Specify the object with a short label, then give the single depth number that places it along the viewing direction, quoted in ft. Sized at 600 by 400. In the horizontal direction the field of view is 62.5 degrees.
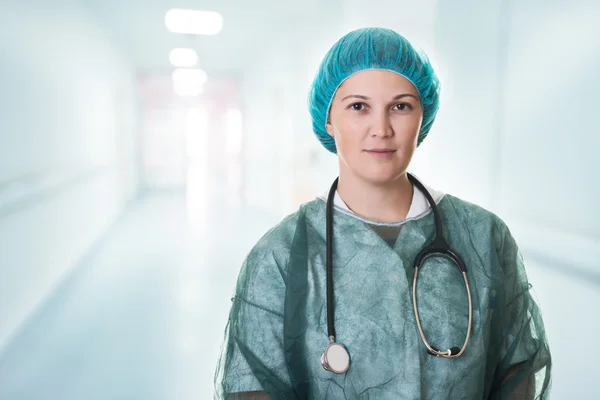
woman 2.58
